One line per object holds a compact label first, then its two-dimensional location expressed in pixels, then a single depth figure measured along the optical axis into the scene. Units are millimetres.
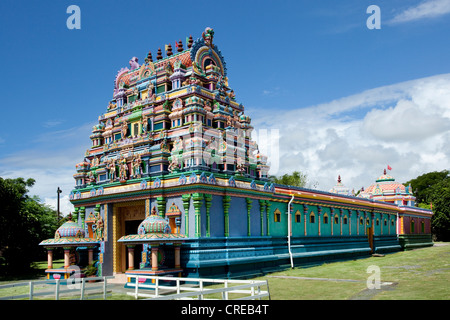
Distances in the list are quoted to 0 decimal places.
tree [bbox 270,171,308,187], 62406
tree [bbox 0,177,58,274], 26656
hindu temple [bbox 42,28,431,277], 20562
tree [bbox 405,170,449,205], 80000
